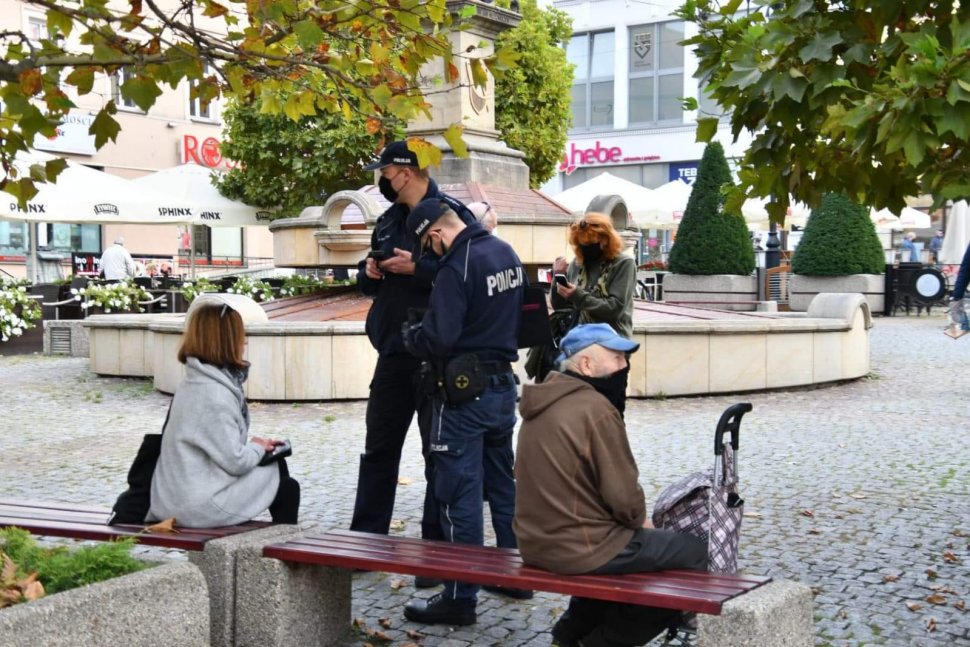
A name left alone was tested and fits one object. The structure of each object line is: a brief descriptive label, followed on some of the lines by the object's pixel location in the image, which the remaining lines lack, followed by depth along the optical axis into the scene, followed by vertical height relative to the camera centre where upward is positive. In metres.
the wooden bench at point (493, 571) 3.81 -1.11
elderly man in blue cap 4.09 -0.82
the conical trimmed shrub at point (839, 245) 23.53 +0.00
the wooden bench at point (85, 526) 4.64 -1.14
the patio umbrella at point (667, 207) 26.86 +0.80
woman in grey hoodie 4.86 -0.80
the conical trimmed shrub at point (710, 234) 21.23 +0.17
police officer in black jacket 5.40 -0.50
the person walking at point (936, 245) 33.62 +0.02
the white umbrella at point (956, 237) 17.95 +0.13
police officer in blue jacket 4.93 -0.47
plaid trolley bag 4.38 -0.94
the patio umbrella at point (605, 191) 24.45 +1.08
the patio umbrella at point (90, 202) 19.73 +0.61
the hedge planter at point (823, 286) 23.66 -0.79
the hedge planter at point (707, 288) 21.67 -0.78
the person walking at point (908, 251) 30.41 -0.14
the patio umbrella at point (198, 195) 22.97 +0.84
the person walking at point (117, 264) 21.20 -0.43
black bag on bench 4.95 -1.01
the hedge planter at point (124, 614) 3.54 -1.14
